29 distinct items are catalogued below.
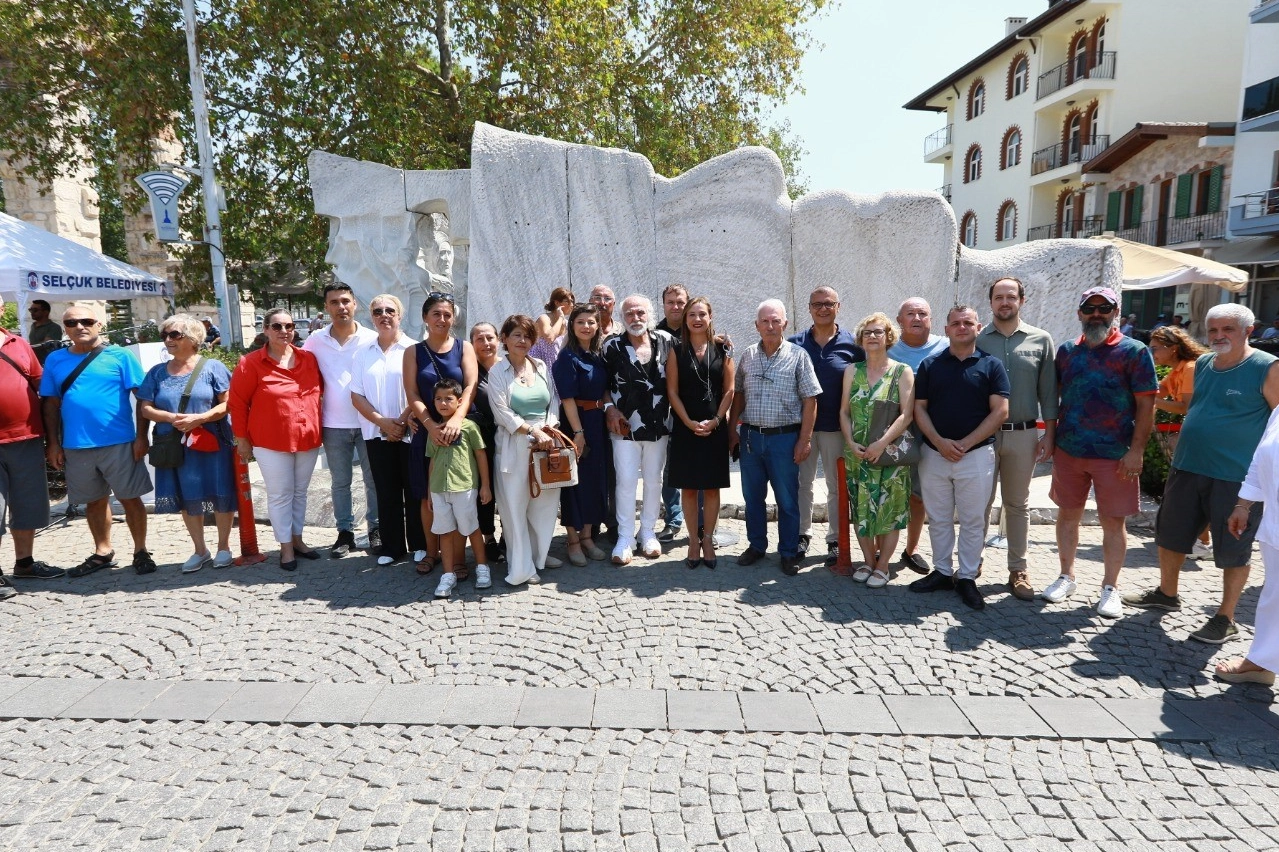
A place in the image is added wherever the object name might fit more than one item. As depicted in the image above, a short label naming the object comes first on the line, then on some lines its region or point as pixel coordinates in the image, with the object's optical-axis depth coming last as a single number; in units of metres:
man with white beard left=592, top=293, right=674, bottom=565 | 4.73
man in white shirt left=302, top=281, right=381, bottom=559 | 4.93
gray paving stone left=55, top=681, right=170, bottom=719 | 3.15
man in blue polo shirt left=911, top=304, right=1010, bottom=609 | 4.11
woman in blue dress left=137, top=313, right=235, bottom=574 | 4.76
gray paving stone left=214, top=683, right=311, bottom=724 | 3.10
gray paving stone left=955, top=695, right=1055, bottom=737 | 2.98
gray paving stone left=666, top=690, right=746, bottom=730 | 3.02
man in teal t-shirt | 3.71
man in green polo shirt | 4.28
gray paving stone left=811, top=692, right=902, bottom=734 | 3.00
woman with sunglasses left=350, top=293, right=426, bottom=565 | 4.73
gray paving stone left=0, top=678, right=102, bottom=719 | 3.16
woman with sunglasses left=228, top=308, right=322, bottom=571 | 4.73
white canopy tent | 7.61
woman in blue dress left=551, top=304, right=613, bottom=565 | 4.72
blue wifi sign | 8.91
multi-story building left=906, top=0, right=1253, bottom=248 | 21.95
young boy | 4.36
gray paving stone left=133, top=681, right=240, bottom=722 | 3.12
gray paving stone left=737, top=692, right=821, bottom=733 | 3.02
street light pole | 9.30
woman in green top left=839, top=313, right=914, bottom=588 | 4.34
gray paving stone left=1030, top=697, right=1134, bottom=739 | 2.96
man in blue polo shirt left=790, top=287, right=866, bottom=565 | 4.73
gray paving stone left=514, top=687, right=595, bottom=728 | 3.03
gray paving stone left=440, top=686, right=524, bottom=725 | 3.06
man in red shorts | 4.03
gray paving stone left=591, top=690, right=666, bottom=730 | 3.03
